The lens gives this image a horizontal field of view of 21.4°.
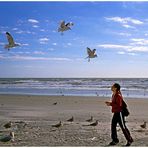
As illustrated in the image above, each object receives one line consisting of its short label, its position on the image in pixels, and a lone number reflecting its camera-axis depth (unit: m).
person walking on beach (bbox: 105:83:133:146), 8.54
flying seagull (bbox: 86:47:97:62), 10.07
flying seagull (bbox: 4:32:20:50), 9.70
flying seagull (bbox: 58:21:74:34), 9.55
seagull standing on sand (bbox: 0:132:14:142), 8.98
